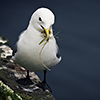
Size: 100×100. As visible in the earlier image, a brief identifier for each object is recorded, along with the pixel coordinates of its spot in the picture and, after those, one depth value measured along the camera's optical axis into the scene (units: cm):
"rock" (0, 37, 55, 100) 592
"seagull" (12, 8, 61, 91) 538
